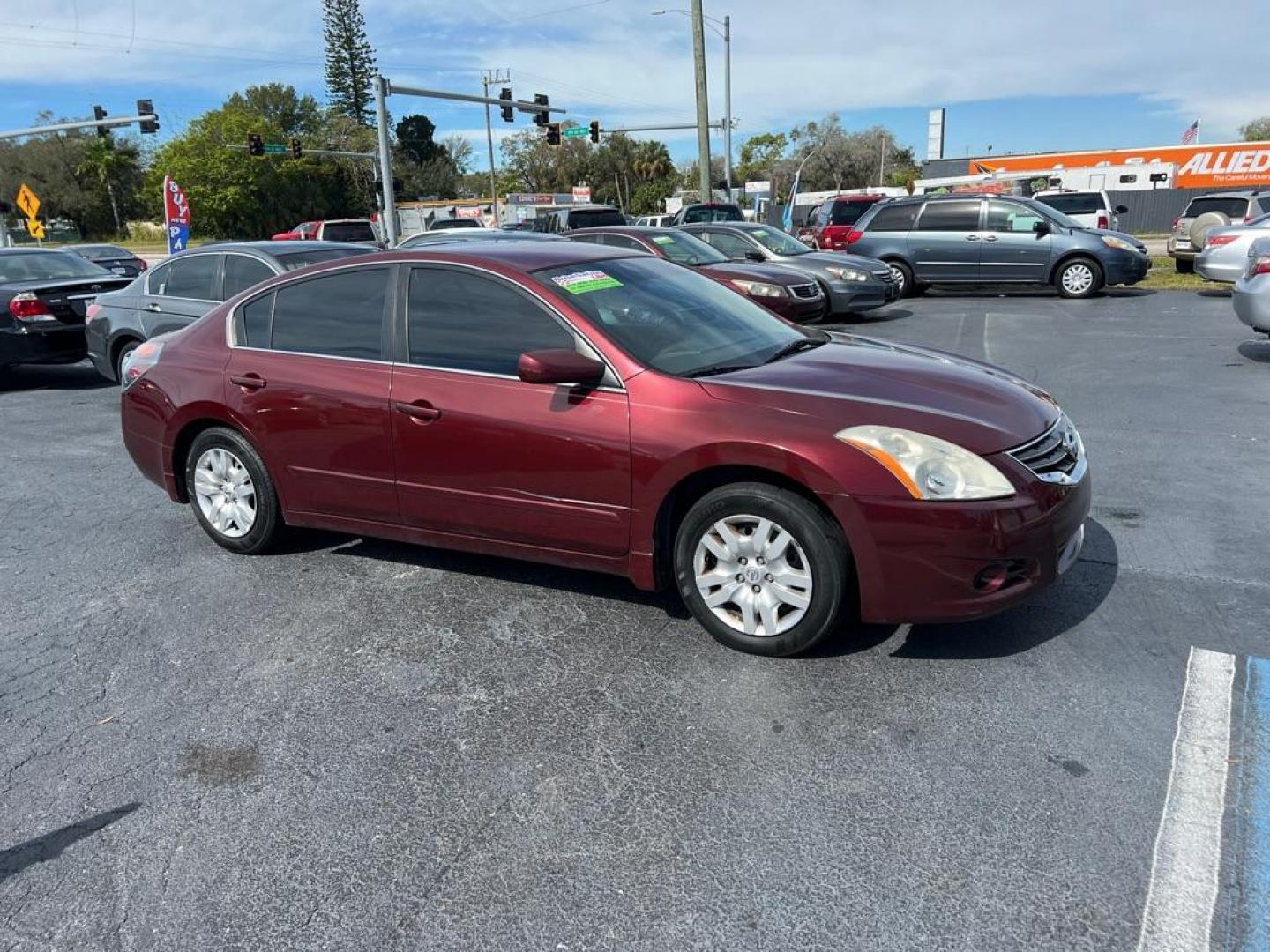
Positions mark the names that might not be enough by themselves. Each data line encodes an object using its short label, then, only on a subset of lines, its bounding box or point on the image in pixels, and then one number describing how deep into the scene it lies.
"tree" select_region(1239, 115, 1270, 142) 89.25
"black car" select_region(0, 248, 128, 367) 10.49
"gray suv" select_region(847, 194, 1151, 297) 15.80
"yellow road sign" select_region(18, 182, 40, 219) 27.84
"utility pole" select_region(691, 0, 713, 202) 25.89
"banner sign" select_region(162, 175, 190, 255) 18.94
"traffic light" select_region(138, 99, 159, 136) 29.20
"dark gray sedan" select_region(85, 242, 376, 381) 8.75
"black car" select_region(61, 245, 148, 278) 21.94
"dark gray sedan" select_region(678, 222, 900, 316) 13.55
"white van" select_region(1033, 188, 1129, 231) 23.34
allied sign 44.84
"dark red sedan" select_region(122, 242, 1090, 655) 3.48
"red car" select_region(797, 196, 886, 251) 21.62
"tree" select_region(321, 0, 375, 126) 82.62
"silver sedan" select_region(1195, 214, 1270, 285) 13.73
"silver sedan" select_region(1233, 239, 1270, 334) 9.39
